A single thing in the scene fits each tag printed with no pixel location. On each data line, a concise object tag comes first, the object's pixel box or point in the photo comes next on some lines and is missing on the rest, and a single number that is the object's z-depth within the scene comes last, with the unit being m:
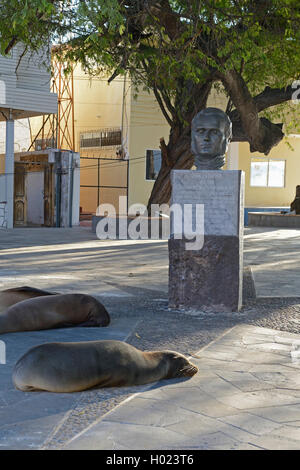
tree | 8.84
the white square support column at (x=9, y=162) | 20.19
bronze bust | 6.87
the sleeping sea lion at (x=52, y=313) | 5.40
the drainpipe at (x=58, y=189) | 21.98
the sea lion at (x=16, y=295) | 5.87
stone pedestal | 6.62
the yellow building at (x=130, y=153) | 26.75
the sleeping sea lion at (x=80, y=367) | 3.80
